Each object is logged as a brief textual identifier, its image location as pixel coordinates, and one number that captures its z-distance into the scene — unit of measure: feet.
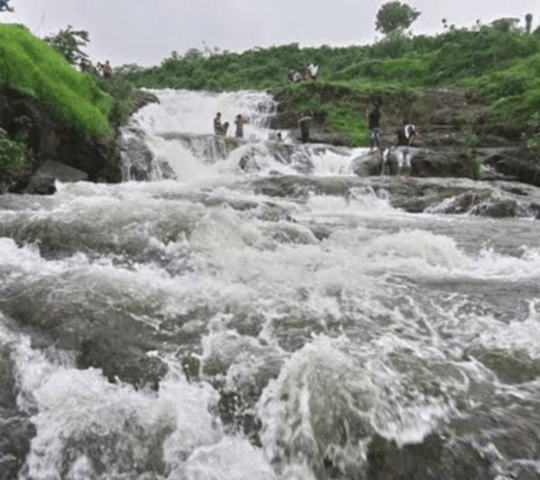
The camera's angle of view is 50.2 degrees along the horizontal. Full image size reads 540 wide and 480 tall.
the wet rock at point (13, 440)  9.91
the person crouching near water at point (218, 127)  74.18
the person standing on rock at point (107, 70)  77.66
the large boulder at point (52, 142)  37.58
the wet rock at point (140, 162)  47.60
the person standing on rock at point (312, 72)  97.03
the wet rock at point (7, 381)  11.37
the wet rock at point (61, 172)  38.40
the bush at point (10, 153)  34.37
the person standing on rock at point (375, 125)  59.67
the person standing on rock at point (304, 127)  77.77
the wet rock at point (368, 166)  58.75
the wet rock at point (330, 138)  78.43
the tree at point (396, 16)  205.46
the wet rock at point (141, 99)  83.56
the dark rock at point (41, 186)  34.53
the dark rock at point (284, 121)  84.38
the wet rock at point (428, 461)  9.75
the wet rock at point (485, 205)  38.68
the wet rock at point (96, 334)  12.60
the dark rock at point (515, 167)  59.82
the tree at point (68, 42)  56.34
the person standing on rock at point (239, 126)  76.79
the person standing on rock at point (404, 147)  50.83
